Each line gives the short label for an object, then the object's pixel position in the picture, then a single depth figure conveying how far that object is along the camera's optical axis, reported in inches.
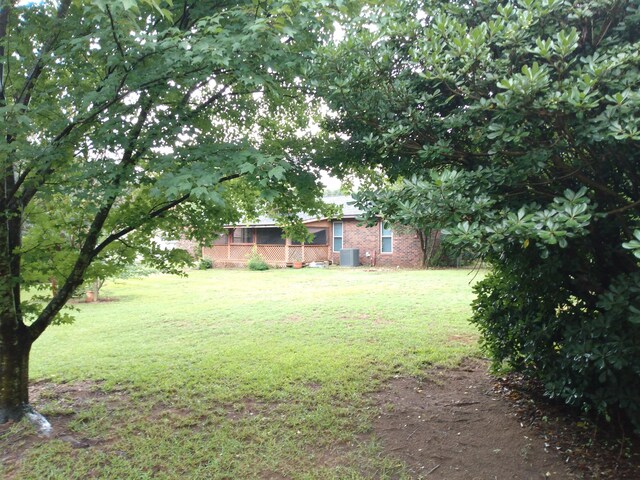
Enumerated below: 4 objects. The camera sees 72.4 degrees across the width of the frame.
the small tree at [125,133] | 117.0
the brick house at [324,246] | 802.2
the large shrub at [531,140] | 89.0
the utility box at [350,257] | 817.5
